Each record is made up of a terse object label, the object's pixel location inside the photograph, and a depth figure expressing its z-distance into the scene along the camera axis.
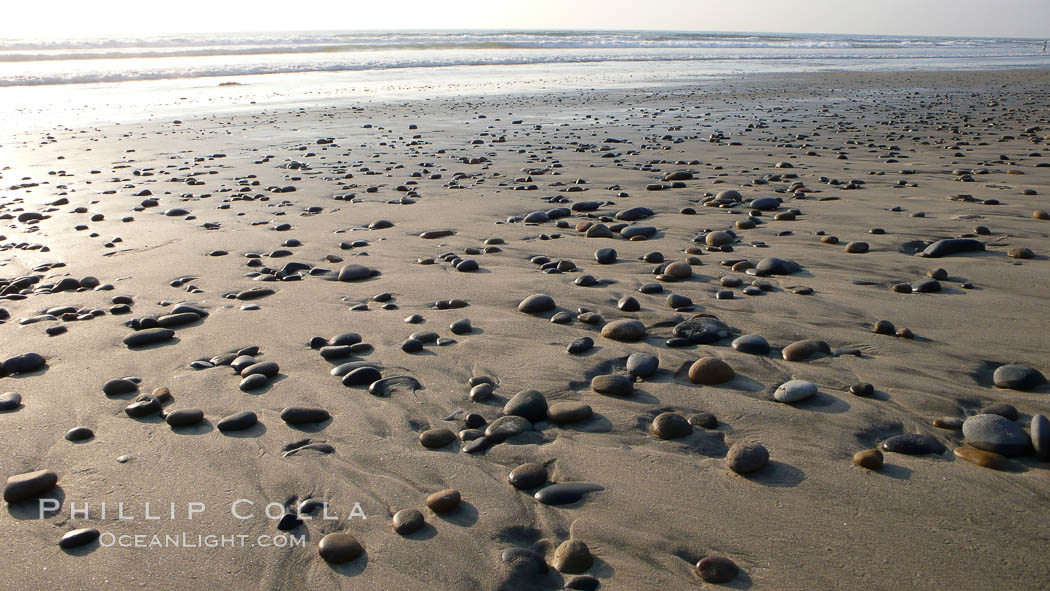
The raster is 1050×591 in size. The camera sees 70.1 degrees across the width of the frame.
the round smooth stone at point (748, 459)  2.24
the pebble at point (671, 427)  2.48
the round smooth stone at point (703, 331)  3.24
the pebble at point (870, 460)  2.22
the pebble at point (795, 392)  2.65
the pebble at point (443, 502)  2.13
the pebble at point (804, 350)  3.02
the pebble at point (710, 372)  2.84
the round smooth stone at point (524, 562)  1.85
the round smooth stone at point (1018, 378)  2.65
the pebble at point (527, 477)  2.25
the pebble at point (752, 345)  3.09
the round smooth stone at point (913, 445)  2.28
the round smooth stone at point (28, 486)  2.22
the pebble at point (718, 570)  1.80
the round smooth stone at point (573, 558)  1.86
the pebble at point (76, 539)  2.01
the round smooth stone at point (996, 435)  2.23
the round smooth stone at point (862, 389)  2.66
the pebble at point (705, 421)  2.54
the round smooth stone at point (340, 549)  1.93
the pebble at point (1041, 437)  2.18
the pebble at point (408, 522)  2.05
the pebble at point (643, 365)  2.93
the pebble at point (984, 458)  2.18
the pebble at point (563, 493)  2.16
